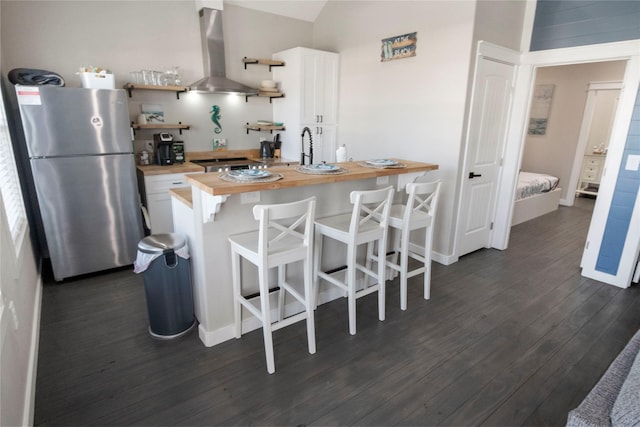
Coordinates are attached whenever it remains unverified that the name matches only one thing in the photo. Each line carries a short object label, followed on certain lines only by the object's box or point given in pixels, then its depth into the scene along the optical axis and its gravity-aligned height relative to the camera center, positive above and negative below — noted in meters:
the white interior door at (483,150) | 3.48 -0.27
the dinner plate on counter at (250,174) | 2.15 -0.33
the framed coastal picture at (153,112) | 4.07 +0.09
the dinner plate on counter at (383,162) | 2.89 -0.33
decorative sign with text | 3.67 +0.81
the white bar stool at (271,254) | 1.96 -0.78
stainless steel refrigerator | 2.90 -0.49
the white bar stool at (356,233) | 2.34 -0.76
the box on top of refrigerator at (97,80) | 3.12 +0.34
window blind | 2.43 -0.50
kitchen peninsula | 2.10 -0.65
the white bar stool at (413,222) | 2.69 -0.77
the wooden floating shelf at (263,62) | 4.61 +0.78
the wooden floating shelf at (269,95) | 4.72 +0.35
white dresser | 6.93 -0.94
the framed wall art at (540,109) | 6.55 +0.30
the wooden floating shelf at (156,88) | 3.77 +0.35
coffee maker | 4.05 -0.33
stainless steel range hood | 4.06 +0.73
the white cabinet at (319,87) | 4.59 +0.46
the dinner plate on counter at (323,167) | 2.53 -0.33
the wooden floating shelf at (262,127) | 4.84 -0.08
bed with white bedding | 5.27 -1.12
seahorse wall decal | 4.57 +0.06
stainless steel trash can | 2.28 -1.08
